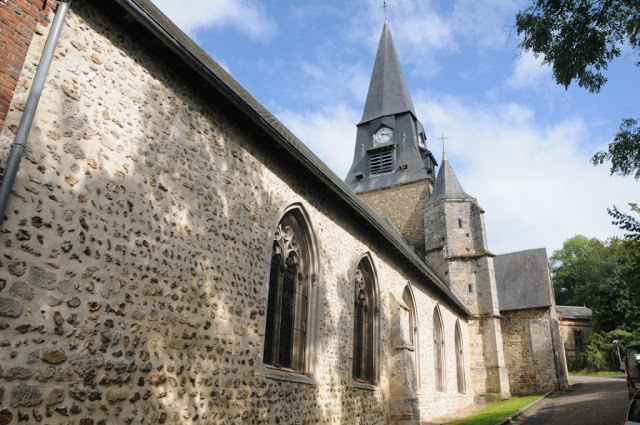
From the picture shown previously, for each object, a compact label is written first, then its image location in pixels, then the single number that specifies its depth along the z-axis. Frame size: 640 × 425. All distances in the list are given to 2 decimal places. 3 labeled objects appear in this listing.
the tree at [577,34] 7.60
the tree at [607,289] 35.53
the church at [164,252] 4.08
